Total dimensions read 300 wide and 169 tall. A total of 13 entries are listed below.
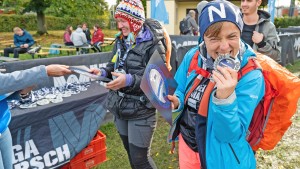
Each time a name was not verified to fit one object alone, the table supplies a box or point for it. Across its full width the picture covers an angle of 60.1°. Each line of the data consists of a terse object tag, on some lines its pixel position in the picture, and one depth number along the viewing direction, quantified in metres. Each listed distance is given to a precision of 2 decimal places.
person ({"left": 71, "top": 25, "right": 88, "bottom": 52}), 13.95
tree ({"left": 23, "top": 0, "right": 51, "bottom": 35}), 29.59
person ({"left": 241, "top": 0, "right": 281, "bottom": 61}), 2.79
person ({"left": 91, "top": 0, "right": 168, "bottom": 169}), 2.37
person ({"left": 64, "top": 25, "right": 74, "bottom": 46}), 16.12
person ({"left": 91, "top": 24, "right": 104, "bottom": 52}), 16.14
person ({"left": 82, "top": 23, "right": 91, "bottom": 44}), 17.52
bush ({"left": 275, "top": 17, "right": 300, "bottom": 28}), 28.22
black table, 2.99
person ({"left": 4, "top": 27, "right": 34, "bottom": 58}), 12.16
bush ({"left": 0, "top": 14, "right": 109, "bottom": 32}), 34.16
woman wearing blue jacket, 1.27
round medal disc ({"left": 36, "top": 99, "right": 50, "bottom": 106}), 3.27
